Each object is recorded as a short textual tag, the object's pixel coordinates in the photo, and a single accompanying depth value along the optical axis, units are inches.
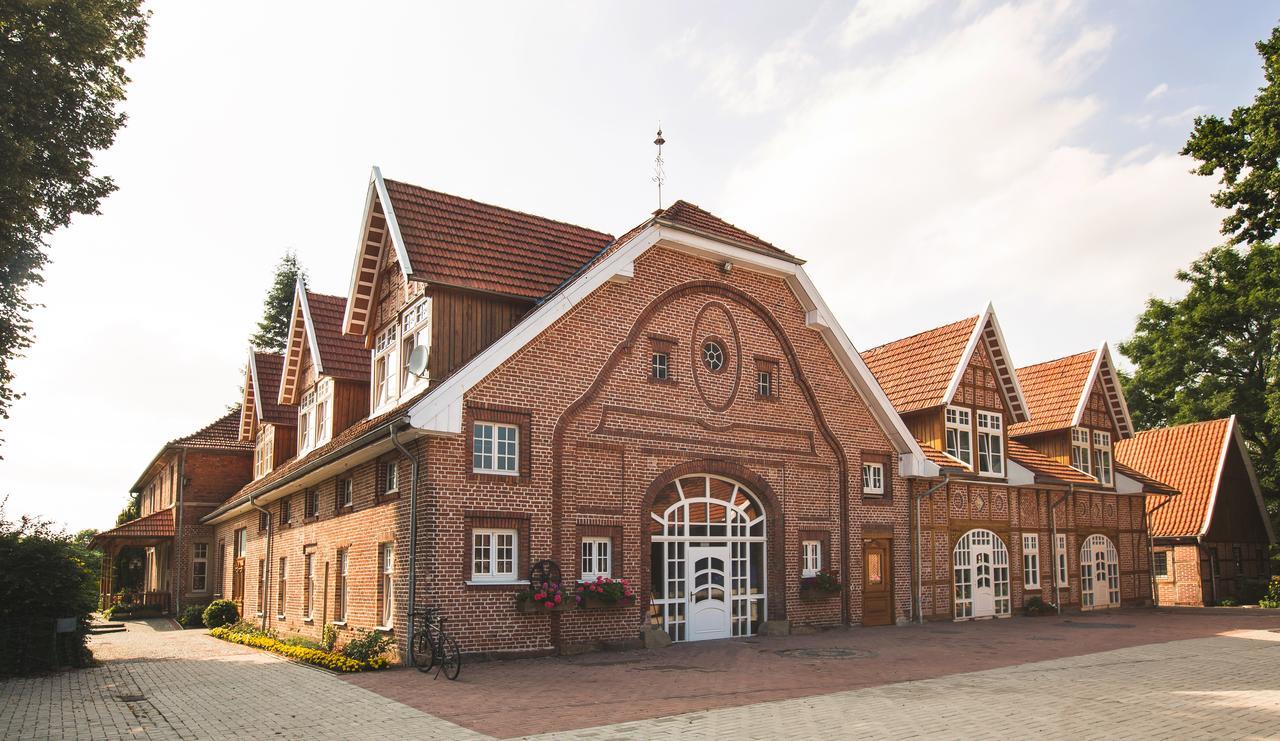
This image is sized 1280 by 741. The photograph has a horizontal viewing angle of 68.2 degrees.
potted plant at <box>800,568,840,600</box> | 806.5
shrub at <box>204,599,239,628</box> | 1112.2
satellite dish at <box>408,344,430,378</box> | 690.2
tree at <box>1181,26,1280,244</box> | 828.0
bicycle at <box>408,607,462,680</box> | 559.8
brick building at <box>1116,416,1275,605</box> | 1284.4
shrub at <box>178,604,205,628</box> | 1153.4
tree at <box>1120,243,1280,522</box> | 1509.6
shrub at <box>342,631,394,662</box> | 625.9
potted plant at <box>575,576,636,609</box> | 656.4
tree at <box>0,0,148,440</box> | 622.2
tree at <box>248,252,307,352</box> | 2018.9
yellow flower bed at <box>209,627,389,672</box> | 592.4
